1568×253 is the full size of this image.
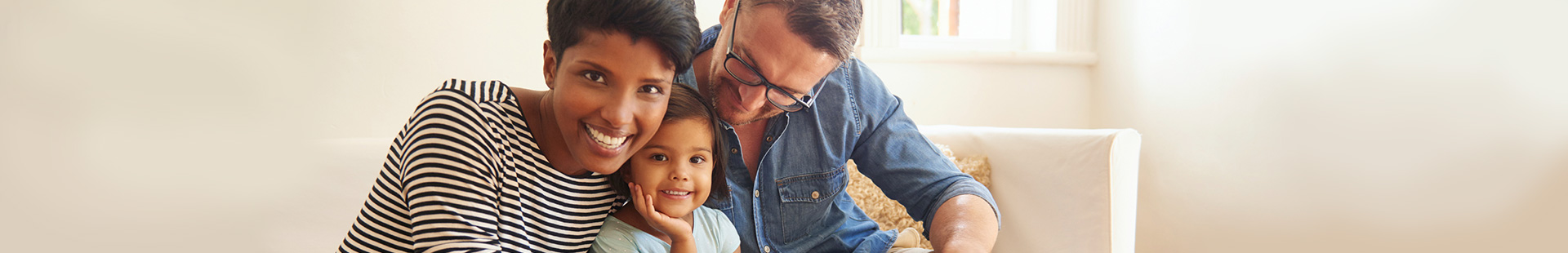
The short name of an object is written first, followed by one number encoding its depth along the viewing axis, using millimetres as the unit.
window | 1894
